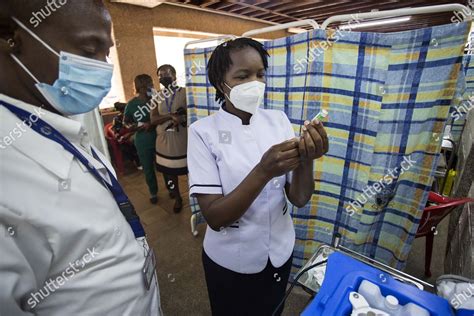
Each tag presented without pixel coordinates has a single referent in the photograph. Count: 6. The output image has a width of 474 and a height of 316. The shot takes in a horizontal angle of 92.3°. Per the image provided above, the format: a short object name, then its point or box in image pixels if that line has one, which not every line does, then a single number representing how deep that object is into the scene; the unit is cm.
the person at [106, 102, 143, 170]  354
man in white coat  42
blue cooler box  53
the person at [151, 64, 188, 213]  238
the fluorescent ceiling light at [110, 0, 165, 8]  401
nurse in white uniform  79
